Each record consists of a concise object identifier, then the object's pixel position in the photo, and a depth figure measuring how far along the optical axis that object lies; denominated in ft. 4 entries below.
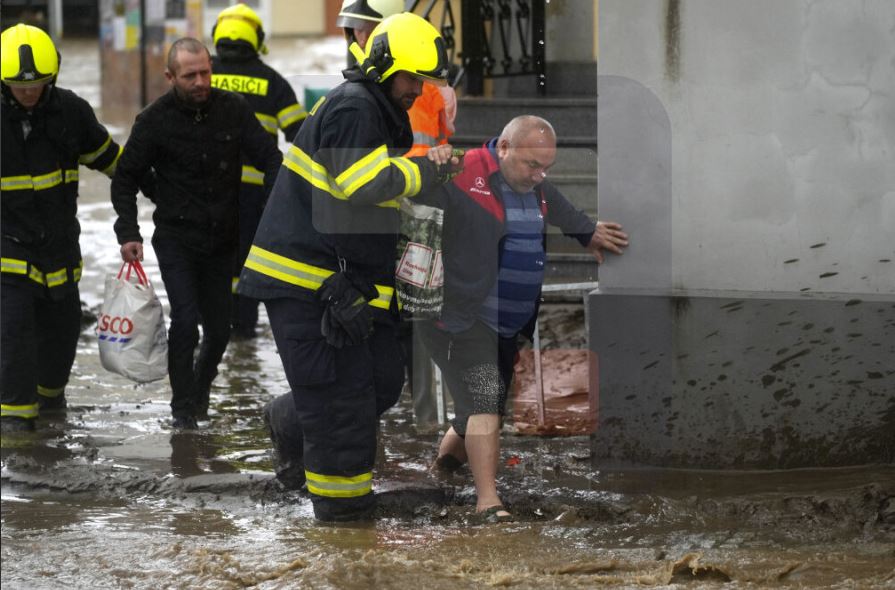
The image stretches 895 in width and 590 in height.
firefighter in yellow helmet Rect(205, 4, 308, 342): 55.21
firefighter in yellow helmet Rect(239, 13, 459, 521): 33.17
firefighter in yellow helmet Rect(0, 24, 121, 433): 43.32
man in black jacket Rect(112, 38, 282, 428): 43.70
